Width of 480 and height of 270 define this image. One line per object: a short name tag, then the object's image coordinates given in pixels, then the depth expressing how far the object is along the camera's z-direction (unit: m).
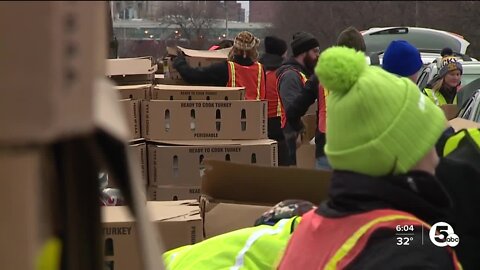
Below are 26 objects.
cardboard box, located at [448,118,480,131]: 6.01
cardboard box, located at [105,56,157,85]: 15.17
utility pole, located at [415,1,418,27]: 66.42
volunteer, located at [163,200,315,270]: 5.29
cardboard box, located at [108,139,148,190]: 11.55
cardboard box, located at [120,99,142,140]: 11.73
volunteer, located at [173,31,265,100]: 14.92
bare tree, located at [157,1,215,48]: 52.09
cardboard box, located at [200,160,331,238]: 6.45
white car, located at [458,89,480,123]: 11.10
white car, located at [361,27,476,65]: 29.85
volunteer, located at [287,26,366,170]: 11.79
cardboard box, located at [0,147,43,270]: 1.88
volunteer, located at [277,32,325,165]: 15.01
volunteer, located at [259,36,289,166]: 15.33
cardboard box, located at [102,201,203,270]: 7.25
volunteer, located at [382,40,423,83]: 9.04
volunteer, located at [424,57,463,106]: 15.61
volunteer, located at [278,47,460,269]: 4.00
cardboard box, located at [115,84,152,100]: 12.89
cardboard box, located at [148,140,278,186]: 11.58
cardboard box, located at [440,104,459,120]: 9.42
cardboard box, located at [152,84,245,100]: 12.75
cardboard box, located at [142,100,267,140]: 11.93
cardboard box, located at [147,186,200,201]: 11.55
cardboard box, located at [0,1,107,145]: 1.77
